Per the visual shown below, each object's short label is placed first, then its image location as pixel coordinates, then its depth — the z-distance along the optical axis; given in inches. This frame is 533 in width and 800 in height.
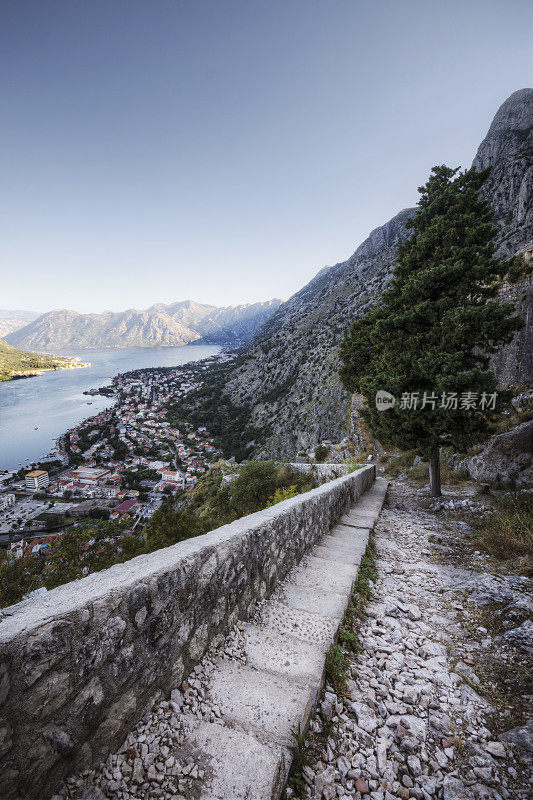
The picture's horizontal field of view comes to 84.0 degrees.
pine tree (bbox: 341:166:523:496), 261.9
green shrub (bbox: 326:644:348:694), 84.3
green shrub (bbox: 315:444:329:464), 798.2
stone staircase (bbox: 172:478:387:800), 54.7
